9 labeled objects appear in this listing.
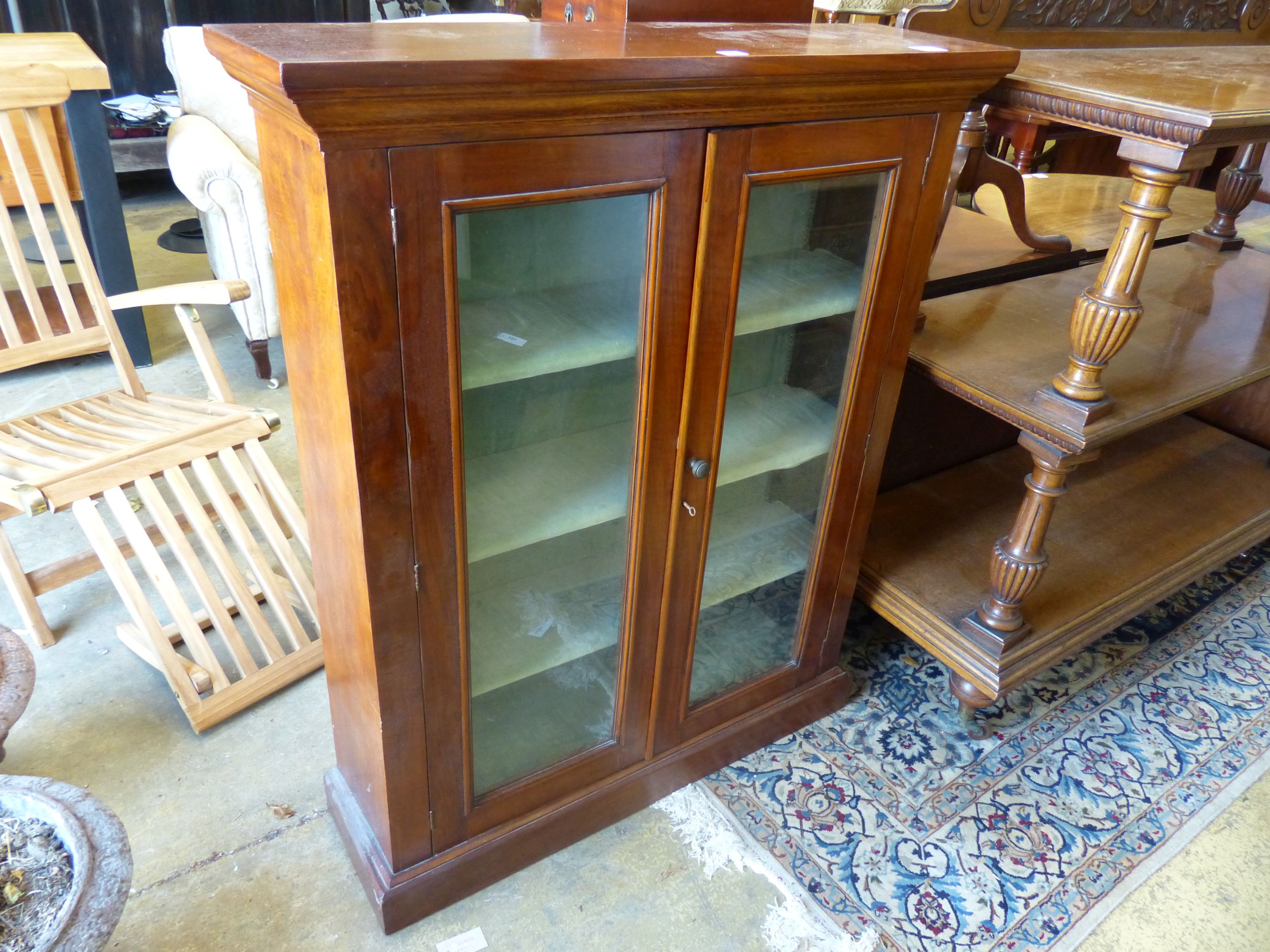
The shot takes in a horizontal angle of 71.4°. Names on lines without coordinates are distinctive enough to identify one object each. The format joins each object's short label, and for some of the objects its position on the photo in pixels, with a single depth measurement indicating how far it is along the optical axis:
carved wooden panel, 1.44
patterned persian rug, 1.48
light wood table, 2.37
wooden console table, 1.24
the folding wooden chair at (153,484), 1.67
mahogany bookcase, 0.89
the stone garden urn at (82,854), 0.87
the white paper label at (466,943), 1.34
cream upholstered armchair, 2.64
